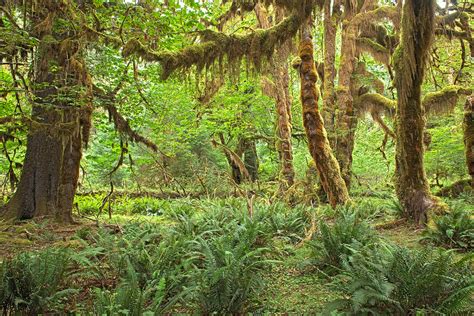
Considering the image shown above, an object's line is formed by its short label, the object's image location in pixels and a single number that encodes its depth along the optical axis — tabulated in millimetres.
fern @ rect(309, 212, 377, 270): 4613
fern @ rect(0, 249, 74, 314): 3373
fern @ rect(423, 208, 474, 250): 5054
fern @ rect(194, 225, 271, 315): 3357
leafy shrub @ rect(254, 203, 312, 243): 6668
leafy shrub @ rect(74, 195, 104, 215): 11927
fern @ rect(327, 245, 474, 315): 2877
